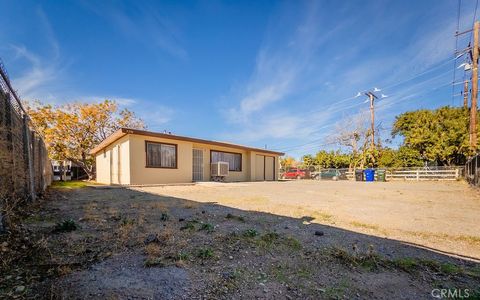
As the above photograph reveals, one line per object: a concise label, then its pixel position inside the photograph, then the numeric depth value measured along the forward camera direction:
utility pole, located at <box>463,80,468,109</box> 21.95
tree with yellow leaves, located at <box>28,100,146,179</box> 18.25
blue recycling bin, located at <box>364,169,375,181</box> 21.30
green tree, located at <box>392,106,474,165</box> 20.39
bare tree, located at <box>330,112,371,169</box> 29.05
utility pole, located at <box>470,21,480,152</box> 15.09
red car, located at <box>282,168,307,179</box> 29.37
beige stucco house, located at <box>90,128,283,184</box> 11.52
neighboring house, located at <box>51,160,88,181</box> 20.05
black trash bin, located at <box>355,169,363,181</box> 22.36
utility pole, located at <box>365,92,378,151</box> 25.30
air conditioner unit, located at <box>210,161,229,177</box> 14.80
